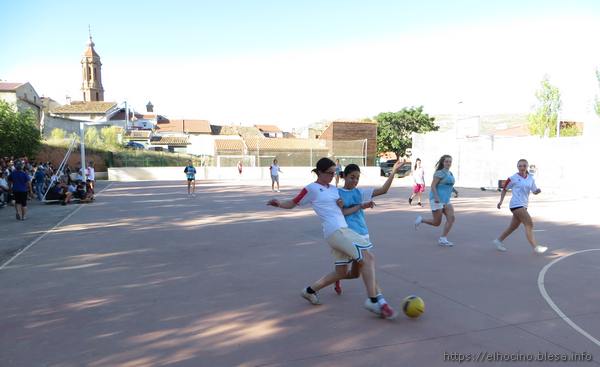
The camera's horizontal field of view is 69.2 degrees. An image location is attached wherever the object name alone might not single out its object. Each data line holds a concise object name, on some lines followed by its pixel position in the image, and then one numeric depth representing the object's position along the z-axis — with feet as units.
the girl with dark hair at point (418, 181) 52.16
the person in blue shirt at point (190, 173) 64.69
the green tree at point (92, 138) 131.89
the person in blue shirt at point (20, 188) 39.55
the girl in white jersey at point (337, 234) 14.51
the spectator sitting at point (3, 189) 49.15
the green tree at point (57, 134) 135.73
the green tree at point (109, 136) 145.73
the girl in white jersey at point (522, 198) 24.58
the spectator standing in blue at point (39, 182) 59.75
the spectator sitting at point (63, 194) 53.78
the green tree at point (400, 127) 172.14
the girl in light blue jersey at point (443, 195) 27.17
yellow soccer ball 14.58
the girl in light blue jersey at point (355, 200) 15.39
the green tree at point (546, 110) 139.95
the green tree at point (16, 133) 73.56
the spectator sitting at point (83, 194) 56.16
